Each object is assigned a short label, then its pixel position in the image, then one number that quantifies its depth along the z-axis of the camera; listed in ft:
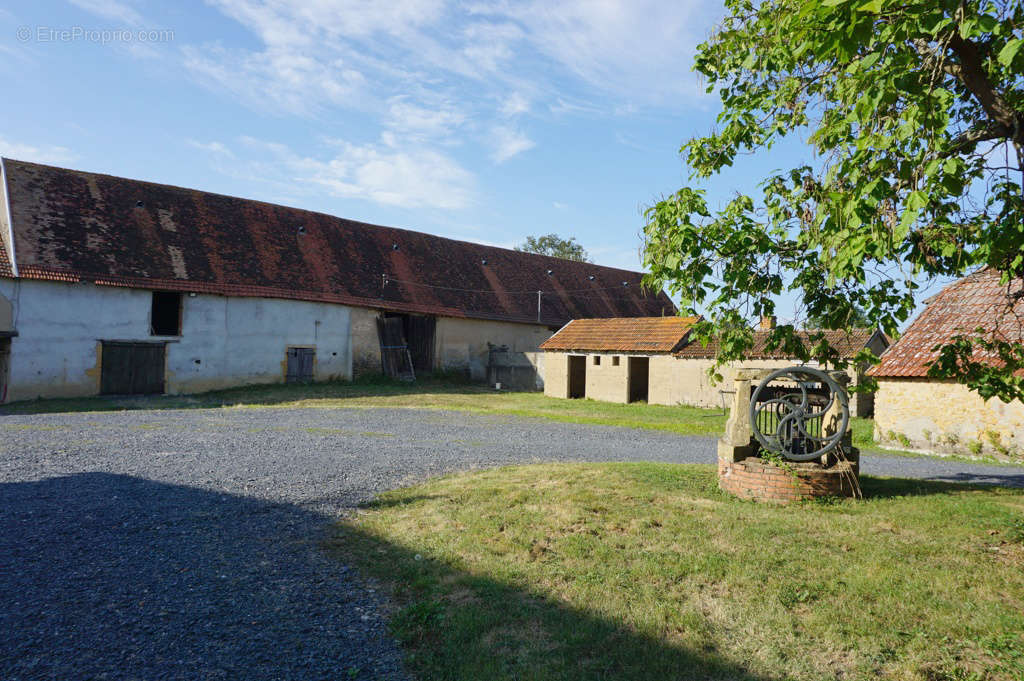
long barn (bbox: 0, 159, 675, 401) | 67.41
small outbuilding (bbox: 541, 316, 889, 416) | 77.87
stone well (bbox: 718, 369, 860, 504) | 24.84
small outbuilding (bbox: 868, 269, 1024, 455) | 45.16
